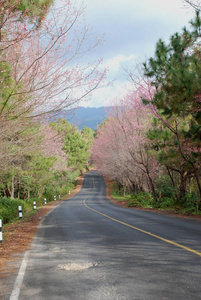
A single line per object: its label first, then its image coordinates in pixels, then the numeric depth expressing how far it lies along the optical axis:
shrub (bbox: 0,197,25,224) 19.59
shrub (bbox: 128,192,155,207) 24.54
